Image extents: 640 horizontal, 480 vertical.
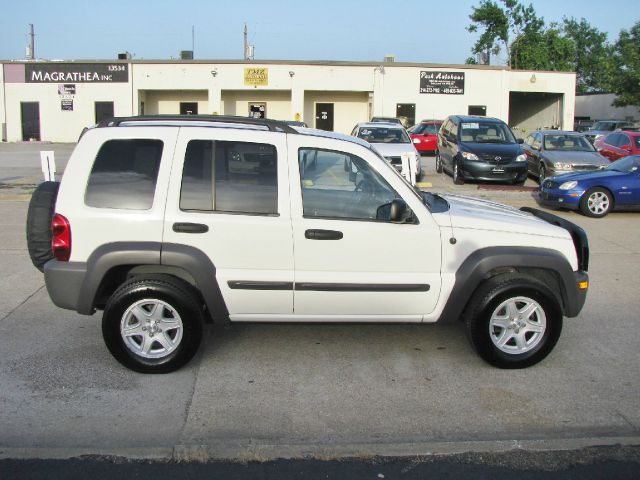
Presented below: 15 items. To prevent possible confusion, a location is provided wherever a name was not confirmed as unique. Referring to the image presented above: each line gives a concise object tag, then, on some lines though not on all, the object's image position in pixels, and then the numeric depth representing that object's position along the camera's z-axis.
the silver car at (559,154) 16.56
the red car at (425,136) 28.12
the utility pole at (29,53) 43.75
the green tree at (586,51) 88.75
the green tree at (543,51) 60.94
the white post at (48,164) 13.23
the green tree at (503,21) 64.69
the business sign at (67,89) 37.34
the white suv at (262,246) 4.84
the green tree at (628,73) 43.50
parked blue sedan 12.81
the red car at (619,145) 20.09
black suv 16.94
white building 36.81
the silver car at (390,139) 15.43
